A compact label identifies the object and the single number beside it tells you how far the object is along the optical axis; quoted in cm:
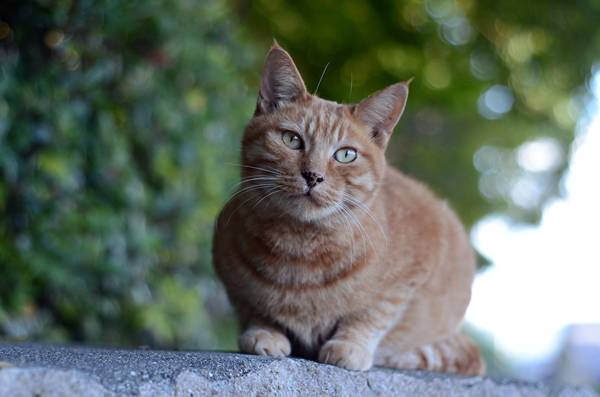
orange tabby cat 84
